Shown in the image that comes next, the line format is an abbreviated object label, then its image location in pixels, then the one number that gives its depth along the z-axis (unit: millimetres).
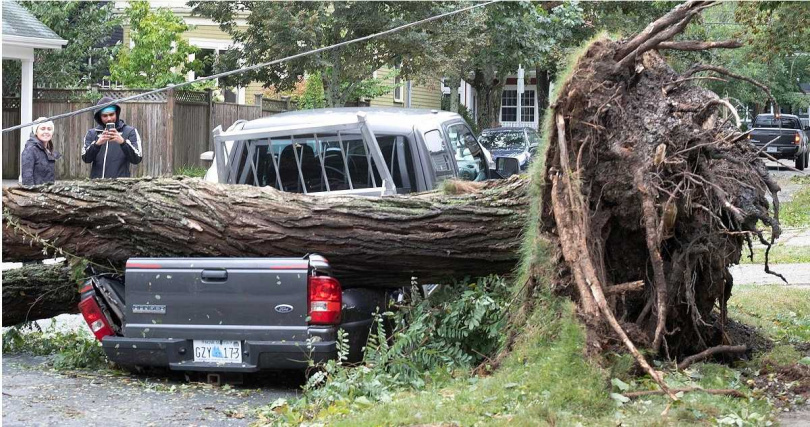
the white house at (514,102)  53062
